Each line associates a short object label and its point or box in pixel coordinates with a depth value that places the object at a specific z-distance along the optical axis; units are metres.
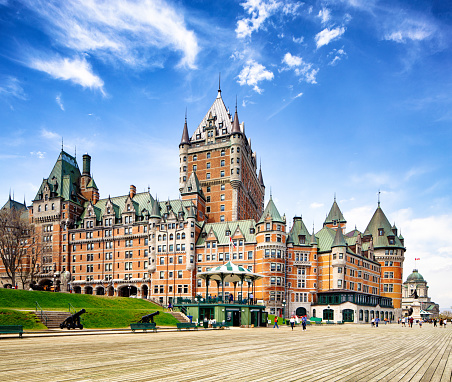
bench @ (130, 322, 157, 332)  35.78
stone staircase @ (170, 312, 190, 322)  60.56
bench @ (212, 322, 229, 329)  48.09
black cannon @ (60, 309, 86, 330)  36.88
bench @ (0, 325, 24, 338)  26.64
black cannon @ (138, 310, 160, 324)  38.79
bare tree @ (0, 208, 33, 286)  77.50
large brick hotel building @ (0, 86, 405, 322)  87.69
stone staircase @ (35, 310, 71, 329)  39.24
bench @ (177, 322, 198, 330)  41.99
